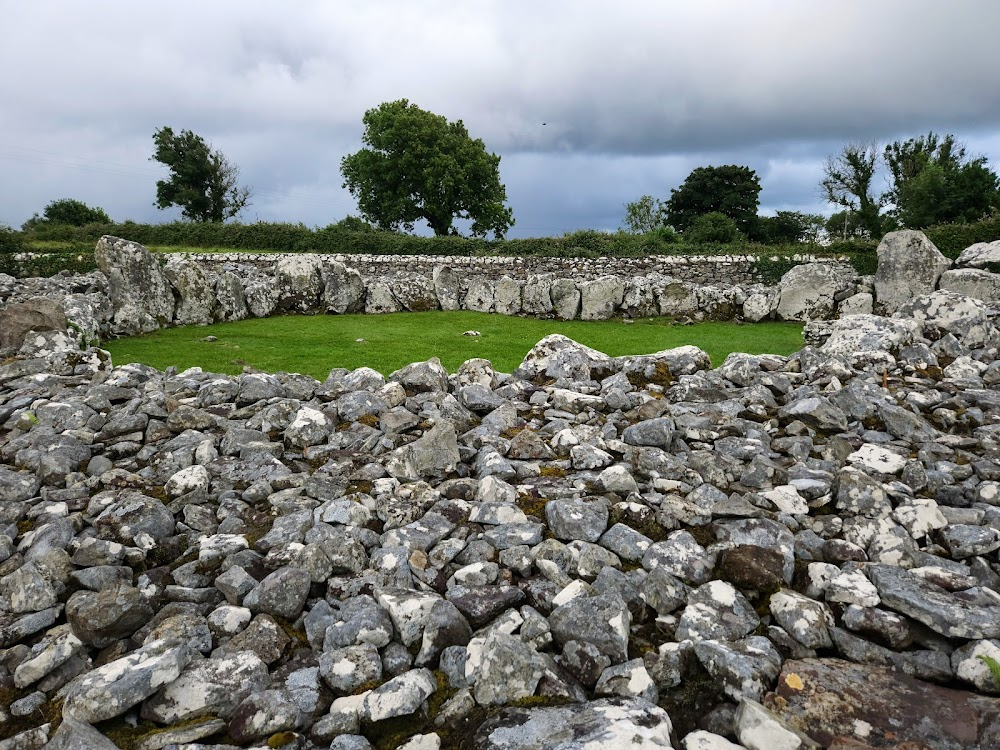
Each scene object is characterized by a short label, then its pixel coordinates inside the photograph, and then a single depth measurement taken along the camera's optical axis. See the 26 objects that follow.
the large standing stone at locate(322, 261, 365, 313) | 16.58
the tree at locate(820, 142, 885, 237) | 46.34
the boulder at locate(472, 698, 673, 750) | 2.31
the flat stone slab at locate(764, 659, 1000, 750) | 2.47
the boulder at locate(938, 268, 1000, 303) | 13.17
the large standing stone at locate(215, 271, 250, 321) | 15.12
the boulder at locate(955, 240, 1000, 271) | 15.09
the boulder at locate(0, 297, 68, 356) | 8.47
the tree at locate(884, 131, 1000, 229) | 34.91
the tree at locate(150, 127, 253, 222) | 47.34
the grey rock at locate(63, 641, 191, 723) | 2.58
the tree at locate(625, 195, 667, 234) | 56.47
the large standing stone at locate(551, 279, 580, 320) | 16.56
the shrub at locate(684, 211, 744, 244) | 36.28
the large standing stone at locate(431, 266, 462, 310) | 17.78
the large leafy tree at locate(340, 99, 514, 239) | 44.44
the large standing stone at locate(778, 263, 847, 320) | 16.27
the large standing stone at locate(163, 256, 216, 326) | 14.42
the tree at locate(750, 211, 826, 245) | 49.66
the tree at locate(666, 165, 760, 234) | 48.16
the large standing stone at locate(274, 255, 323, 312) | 16.36
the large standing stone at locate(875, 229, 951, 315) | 15.34
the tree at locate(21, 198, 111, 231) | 43.62
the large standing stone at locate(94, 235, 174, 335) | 13.35
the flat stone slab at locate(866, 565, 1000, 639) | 2.94
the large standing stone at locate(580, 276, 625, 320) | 16.50
